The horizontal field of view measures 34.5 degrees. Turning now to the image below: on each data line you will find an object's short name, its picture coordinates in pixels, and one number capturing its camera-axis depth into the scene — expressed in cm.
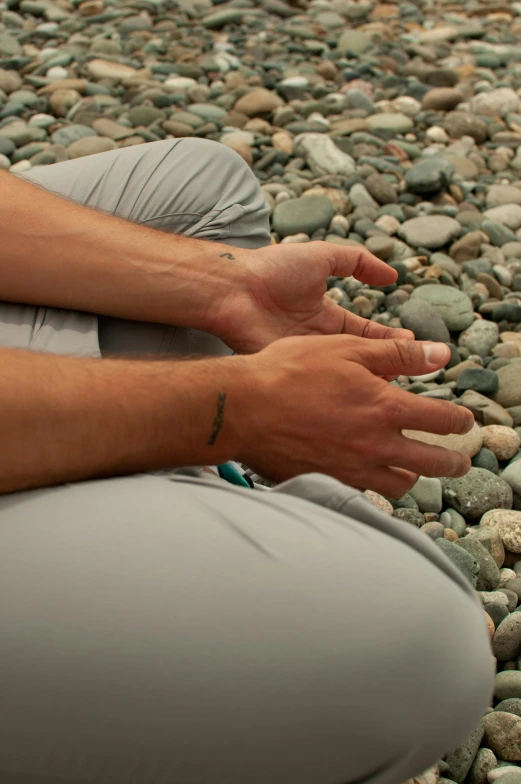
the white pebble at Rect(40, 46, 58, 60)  361
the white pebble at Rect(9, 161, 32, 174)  273
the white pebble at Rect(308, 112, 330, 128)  323
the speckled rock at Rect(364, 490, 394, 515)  155
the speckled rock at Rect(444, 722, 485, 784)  116
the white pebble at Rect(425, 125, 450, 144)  326
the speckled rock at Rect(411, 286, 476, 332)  219
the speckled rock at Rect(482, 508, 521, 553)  153
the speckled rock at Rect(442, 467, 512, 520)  163
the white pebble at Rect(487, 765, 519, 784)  113
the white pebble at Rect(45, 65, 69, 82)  345
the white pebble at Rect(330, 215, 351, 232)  256
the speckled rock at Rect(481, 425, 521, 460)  178
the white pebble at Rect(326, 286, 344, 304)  222
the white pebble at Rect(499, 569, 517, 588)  148
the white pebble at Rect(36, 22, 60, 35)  386
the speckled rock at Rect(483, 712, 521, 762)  117
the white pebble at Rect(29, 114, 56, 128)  306
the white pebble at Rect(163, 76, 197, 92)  343
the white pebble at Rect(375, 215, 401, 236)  261
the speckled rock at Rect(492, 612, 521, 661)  130
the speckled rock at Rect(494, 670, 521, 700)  125
